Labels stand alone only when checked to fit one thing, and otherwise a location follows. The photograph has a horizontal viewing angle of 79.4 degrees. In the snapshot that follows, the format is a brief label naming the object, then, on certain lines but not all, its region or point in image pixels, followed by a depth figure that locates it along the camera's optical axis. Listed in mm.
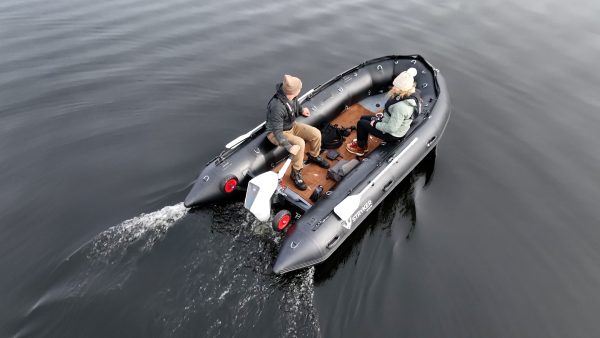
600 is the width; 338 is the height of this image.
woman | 5848
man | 5707
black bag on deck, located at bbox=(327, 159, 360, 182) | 6293
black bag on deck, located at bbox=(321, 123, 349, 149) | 7094
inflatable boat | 5227
